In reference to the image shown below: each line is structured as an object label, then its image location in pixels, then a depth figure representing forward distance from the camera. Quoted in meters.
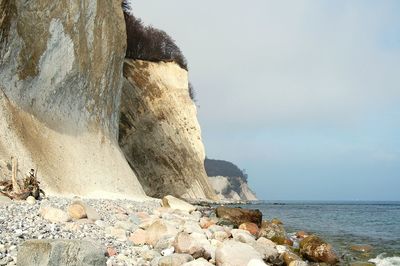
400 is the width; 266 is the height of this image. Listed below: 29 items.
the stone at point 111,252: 8.07
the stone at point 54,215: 9.62
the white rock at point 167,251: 8.90
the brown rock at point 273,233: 13.92
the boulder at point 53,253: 6.03
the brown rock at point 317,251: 11.84
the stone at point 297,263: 10.45
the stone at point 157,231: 9.91
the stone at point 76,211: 10.43
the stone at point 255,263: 8.27
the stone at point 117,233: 9.71
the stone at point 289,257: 10.73
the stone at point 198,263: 7.91
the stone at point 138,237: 9.73
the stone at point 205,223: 14.16
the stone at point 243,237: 11.66
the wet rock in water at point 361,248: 14.34
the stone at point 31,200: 12.12
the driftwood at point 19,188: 12.99
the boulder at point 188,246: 8.86
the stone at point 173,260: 8.02
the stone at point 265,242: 11.71
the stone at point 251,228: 15.06
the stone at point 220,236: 11.59
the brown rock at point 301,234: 16.90
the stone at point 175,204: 20.14
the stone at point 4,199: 11.70
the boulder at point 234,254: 8.56
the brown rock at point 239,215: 18.74
